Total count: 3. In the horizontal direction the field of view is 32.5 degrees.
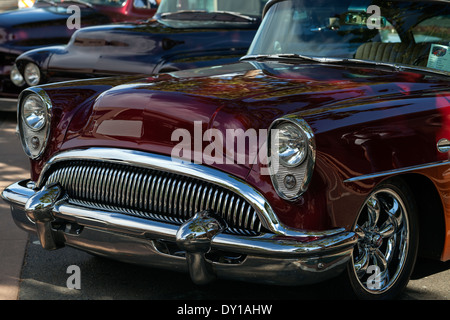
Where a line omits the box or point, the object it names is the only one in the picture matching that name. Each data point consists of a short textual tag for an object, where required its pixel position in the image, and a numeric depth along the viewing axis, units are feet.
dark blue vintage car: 24.02
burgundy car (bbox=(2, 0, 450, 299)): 10.83
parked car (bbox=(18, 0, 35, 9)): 46.95
